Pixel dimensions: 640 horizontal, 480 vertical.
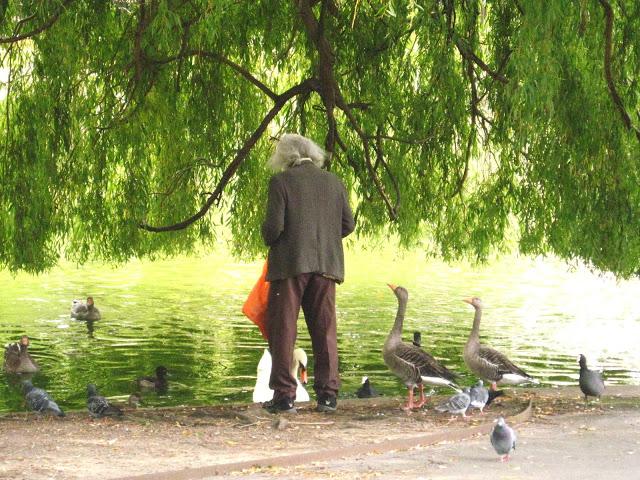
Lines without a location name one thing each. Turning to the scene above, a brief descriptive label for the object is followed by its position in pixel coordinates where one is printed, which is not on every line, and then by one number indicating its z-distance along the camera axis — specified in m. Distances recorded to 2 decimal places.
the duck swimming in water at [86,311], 37.09
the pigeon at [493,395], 17.23
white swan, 18.48
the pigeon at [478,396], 15.84
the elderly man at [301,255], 15.04
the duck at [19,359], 27.06
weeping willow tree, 19.94
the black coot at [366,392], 22.03
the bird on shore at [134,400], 21.09
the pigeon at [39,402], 18.50
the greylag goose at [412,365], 17.11
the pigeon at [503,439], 12.52
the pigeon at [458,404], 15.40
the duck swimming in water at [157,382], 24.77
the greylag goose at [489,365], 18.87
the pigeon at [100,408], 16.46
